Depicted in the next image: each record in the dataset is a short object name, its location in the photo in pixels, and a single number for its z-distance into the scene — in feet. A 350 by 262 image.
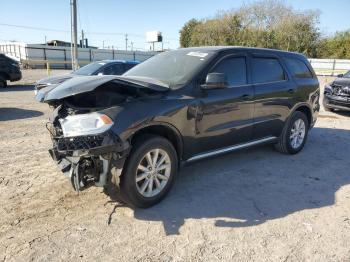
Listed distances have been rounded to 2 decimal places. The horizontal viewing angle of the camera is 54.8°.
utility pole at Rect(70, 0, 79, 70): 67.10
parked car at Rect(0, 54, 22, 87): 50.62
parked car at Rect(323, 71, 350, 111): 33.37
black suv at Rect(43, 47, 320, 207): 11.10
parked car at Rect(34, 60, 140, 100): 36.99
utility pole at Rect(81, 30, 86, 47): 172.94
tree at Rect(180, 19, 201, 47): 197.98
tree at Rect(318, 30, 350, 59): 142.41
